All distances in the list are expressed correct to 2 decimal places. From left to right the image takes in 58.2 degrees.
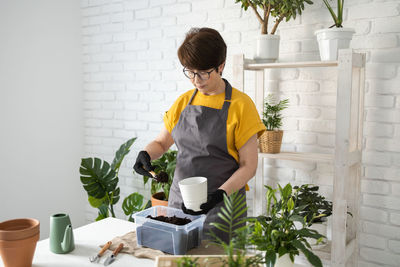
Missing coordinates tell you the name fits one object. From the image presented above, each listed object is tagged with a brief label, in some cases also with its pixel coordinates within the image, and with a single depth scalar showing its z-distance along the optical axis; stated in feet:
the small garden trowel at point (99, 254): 3.88
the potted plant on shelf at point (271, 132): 6.81
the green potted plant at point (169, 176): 7.86
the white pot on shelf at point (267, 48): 6.82
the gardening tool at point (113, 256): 3.83
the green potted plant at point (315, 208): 6.23
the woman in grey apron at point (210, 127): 4.91
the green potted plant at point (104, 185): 8.36
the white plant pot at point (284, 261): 3.21
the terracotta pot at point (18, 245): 3.56
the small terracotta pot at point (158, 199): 7.71
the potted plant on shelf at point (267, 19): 6.59
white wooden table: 3.84
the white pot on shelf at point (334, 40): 6.05
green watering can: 4.05
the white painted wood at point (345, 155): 5.80
